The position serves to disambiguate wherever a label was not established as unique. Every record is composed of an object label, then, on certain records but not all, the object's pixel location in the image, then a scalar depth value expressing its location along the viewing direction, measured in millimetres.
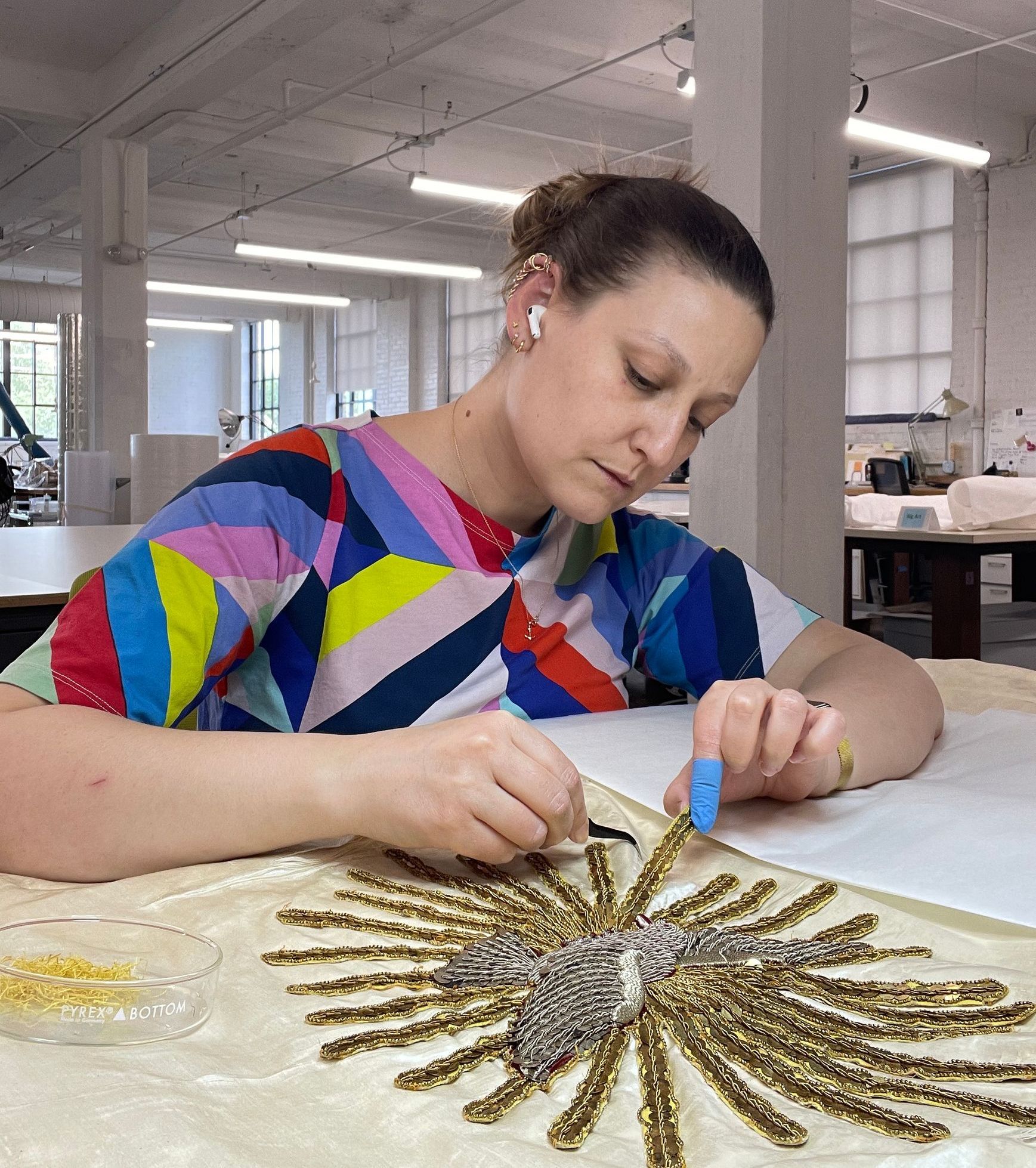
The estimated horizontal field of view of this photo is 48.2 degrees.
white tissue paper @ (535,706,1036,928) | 723
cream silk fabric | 408
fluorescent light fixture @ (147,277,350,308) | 11812
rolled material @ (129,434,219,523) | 4262
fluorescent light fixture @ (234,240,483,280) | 9527
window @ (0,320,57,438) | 15820
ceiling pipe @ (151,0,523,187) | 5723
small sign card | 4430
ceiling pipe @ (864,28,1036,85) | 6582
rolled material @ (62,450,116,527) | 4883
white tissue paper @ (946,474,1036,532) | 4547
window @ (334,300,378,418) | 15156
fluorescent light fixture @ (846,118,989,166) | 6121
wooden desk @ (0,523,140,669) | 2084
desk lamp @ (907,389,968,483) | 8812
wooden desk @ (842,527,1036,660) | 4223
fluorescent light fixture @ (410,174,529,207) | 7141
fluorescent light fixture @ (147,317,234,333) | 15156
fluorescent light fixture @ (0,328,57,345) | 14578
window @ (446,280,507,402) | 13297
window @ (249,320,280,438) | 17297
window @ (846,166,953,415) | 9500
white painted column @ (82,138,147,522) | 6809
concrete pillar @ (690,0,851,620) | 2180
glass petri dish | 482
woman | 738
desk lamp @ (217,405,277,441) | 7117
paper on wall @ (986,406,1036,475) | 8750
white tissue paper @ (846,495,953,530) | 5227
